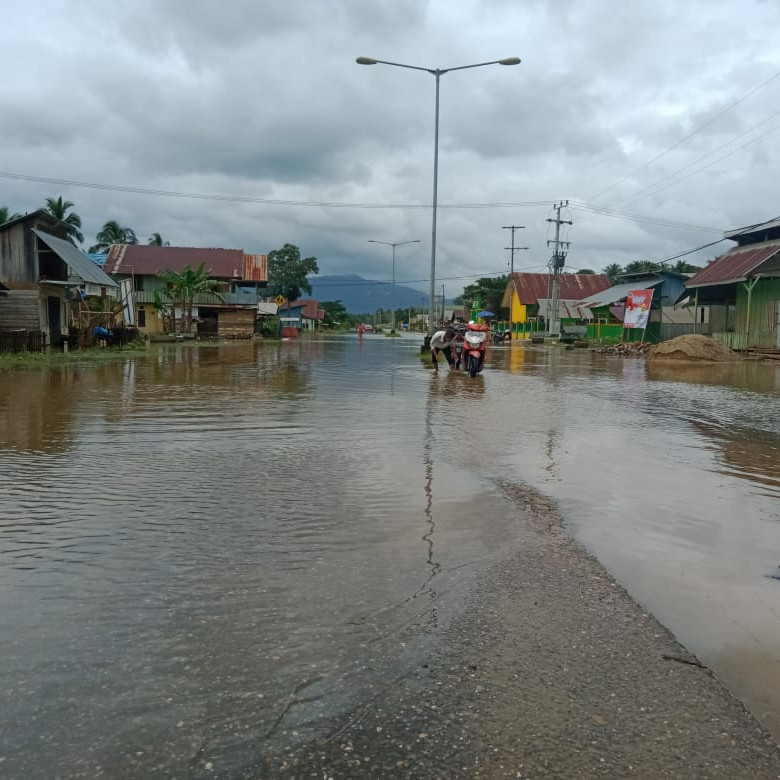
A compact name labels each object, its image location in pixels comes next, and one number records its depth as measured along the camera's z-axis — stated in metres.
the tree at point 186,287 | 46.75
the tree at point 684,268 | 82.62
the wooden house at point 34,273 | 27.55
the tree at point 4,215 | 45.12
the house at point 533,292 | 75.50
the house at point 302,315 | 84.75
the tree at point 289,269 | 87.31
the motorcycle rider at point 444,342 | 20.94
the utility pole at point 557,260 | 52.91
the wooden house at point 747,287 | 29.50
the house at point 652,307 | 47.50
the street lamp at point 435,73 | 24.38
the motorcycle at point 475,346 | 18.58
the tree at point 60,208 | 49.59
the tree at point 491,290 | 96.25
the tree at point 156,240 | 72.75
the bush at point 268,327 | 61.22
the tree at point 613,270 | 90.40
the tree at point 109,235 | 67.82
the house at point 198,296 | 53.97
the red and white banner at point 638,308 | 37.81
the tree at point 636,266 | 80.44
